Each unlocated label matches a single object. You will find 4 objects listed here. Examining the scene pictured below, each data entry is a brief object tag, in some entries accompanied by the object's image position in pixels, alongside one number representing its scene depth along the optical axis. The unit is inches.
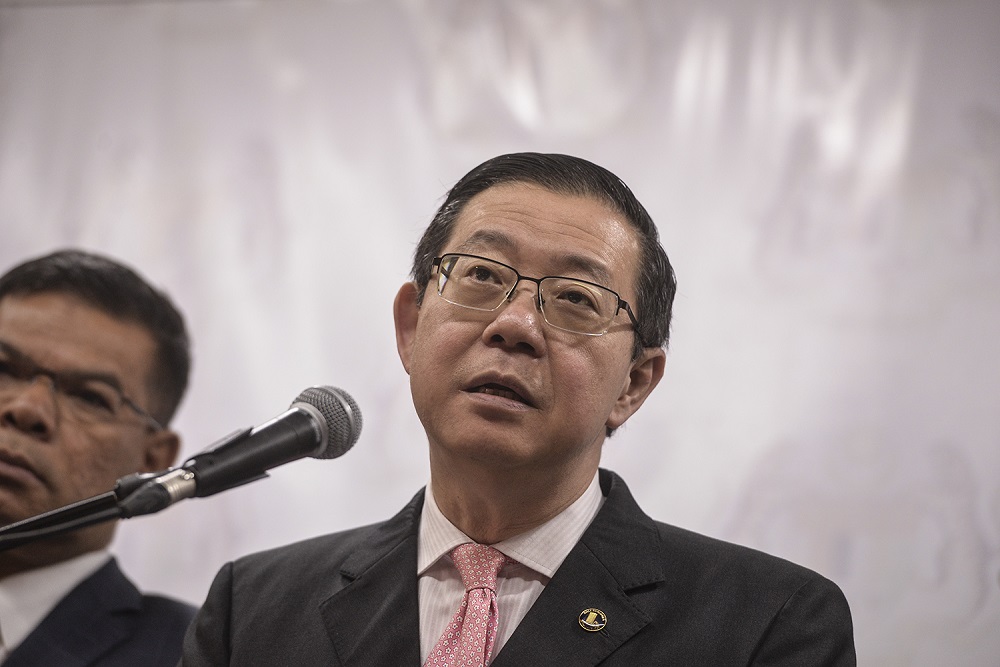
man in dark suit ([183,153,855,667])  84.4
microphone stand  78.4
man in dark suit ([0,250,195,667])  93.1
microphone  78.7
